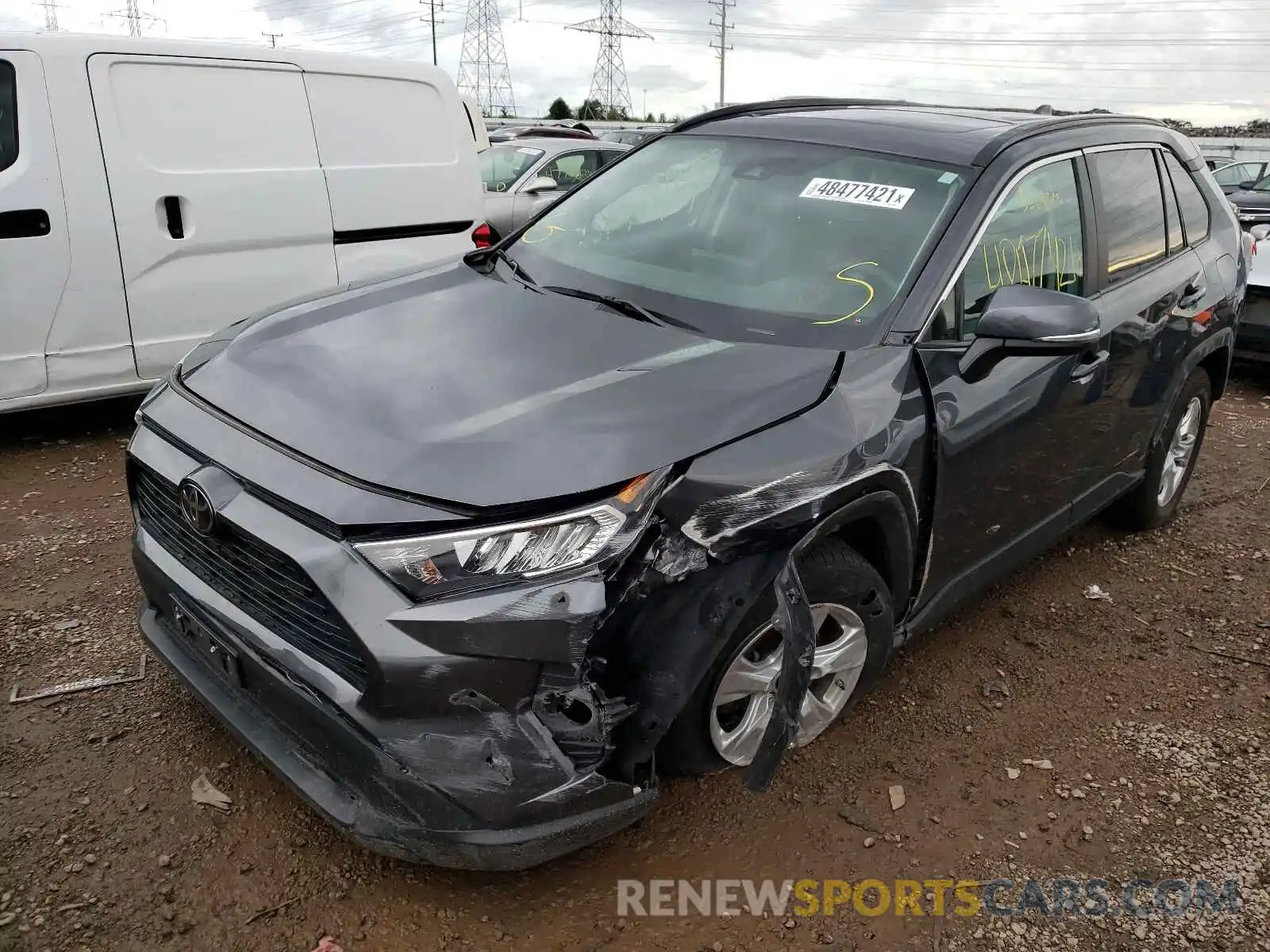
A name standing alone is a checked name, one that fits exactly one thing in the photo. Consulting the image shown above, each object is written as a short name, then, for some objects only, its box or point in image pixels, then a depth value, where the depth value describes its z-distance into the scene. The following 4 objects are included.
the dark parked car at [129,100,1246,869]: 1.98
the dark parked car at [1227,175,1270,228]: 13.44
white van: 4.61
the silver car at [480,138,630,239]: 9.48
